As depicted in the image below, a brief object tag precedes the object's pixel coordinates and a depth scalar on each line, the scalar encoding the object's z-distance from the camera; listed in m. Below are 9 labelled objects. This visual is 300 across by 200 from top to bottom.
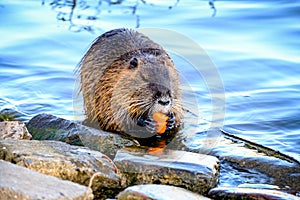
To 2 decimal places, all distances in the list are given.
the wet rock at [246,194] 8.03
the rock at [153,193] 7.35
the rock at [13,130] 9.29
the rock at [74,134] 9.87
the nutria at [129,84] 10.41
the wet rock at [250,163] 9.46
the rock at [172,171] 8.59
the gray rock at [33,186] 6.61
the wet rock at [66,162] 7.96
